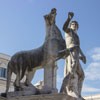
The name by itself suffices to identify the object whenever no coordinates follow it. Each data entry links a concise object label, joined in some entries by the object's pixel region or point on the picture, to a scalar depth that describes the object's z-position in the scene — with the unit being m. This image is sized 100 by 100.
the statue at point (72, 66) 13.72
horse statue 13.90
